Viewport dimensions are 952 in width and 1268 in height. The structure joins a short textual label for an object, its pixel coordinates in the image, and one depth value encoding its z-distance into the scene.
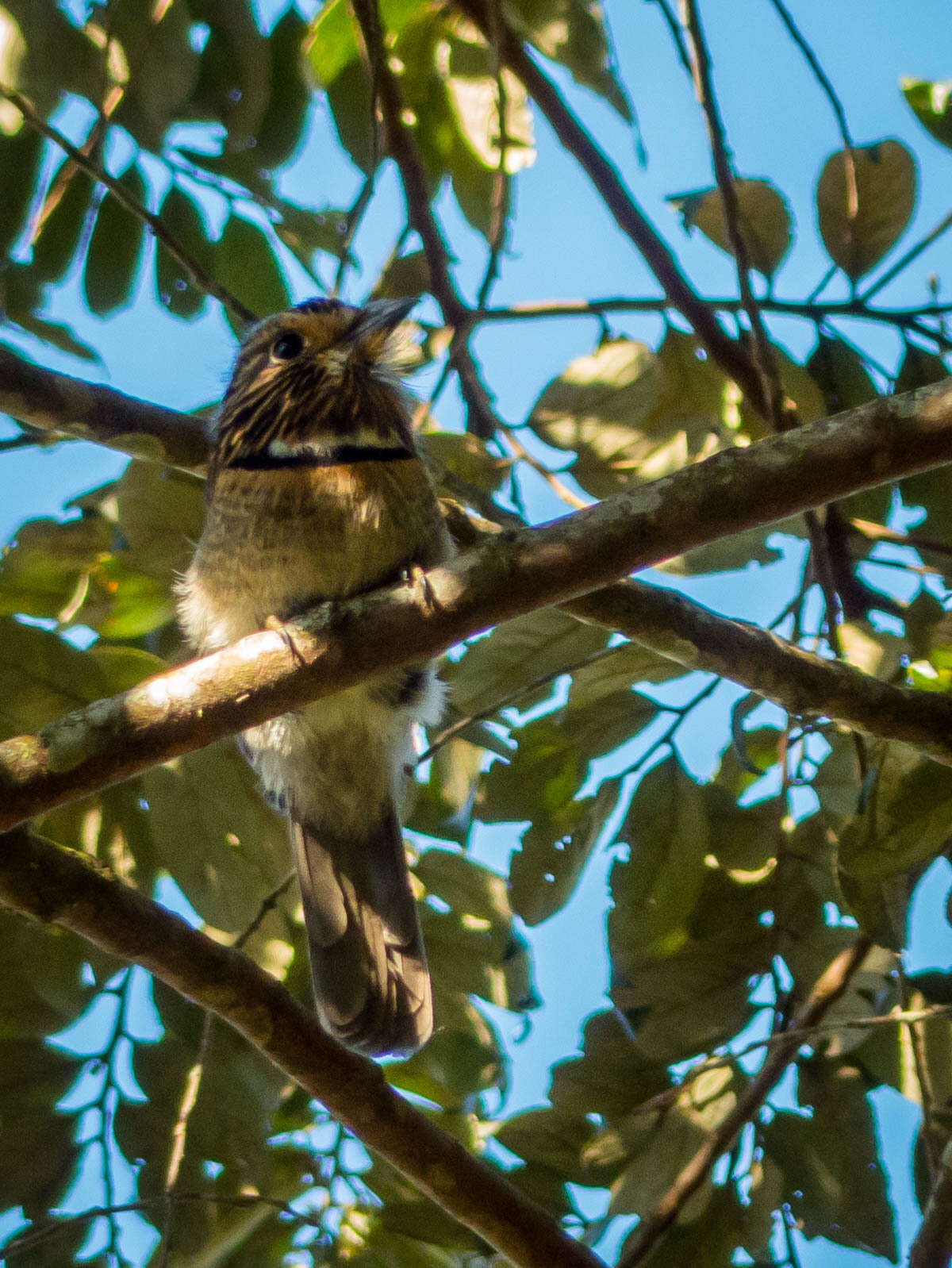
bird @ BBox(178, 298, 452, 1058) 4.96
